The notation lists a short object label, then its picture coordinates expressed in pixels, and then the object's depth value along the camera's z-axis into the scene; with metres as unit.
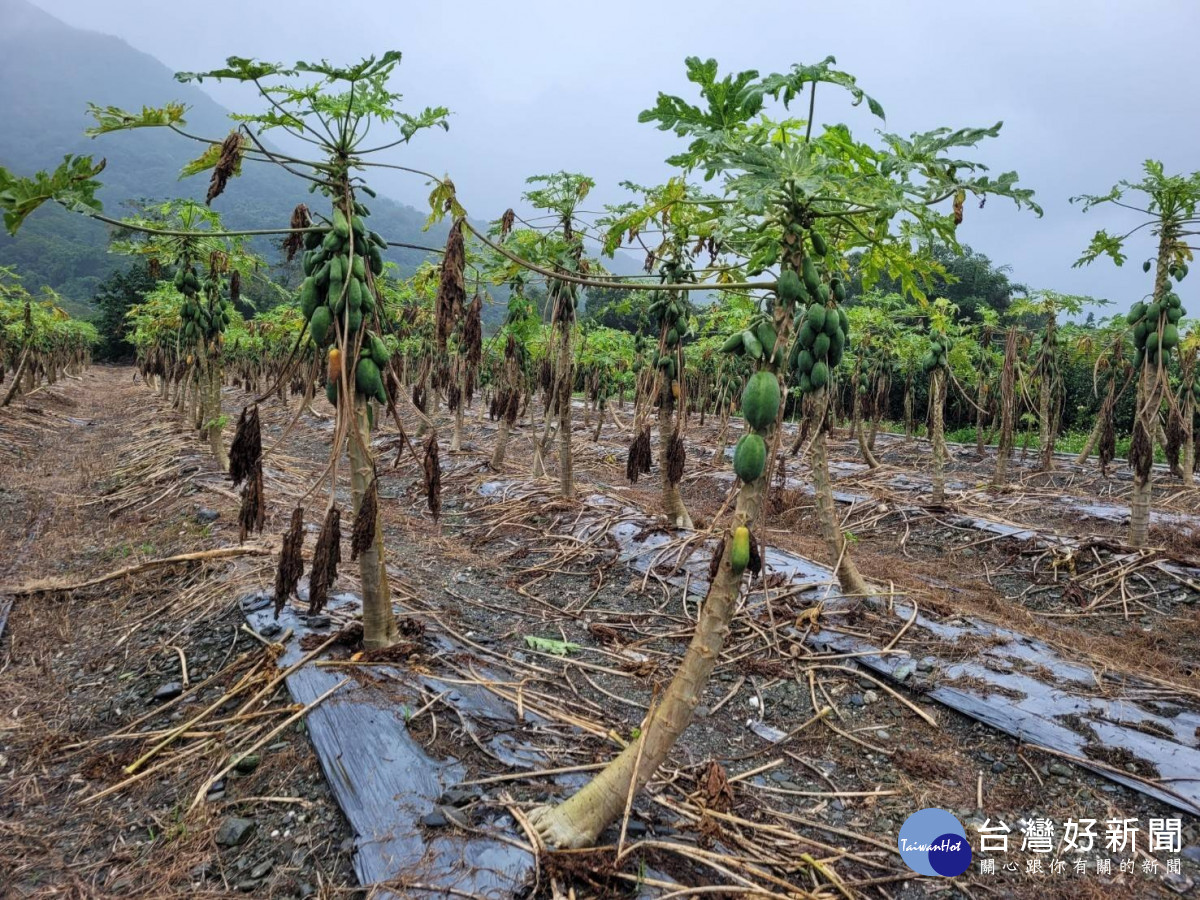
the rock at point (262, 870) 2.56
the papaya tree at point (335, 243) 3.01
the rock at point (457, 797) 2.76
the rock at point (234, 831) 2.72
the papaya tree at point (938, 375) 9.83
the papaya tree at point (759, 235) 2.20
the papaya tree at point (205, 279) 8.65
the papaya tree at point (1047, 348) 11.86
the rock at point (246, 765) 3.13
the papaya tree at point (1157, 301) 6.66
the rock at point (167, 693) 3.89
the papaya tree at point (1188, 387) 11.07
